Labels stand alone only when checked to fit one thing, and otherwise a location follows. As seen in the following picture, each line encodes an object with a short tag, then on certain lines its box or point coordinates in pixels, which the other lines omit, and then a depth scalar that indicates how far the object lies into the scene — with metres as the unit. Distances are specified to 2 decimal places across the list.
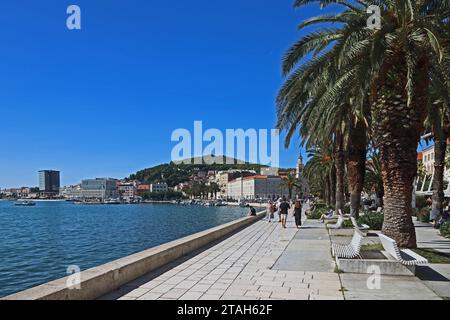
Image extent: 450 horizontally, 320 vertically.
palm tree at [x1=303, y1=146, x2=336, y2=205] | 40.06
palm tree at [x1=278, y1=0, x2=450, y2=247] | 10.90
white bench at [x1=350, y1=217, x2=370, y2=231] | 16.95
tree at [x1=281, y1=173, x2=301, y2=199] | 111.81
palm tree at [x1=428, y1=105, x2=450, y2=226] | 21.31
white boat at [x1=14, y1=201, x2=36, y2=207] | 182.38
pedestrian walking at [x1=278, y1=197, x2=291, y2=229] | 24.58
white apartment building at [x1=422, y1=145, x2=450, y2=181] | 82.00
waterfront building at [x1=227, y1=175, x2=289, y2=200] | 184.75
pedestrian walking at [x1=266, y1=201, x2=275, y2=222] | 30.42
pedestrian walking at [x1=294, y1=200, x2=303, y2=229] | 23.80
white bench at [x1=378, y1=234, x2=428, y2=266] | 8.79
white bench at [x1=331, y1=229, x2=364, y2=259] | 9.91
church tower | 137.79
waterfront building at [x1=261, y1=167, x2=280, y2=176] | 195.88
